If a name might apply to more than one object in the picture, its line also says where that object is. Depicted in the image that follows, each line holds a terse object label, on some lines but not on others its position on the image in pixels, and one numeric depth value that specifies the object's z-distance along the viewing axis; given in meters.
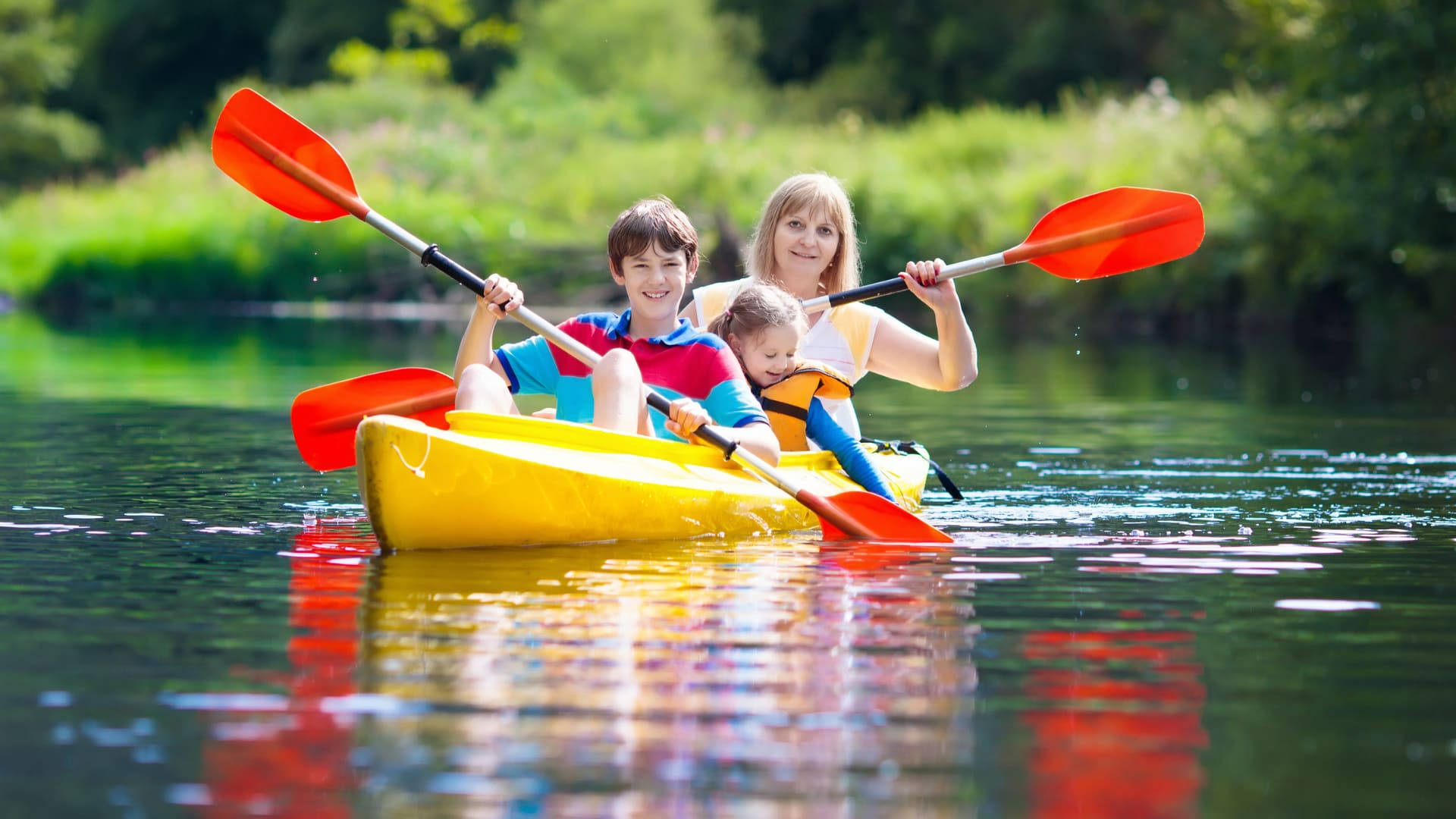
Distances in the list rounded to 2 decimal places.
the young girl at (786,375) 12.02
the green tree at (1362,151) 32.09
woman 13.02
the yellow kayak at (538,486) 10.21
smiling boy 11.18
